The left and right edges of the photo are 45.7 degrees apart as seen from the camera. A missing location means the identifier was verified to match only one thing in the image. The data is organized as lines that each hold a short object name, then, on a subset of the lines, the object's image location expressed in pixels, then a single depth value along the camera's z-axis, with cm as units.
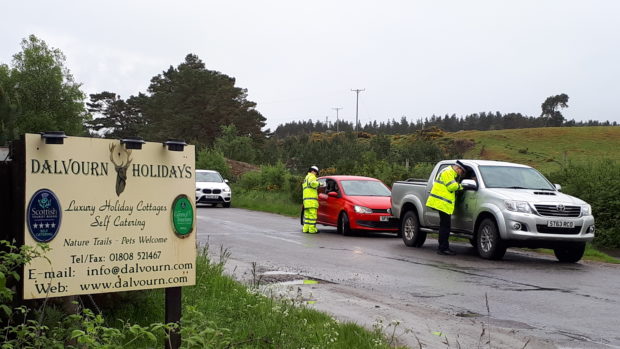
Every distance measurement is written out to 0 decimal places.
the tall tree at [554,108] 13700
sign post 408
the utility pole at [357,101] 12108
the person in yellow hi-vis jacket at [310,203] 1903
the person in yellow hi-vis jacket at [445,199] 1406
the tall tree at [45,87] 7381
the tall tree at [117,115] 9344
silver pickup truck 1295
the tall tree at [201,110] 8231
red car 1839
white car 3030
